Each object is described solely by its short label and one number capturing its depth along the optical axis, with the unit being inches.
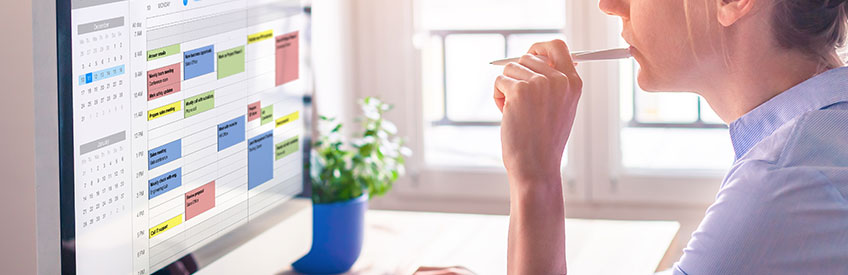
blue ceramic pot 52.0
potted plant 52.2
